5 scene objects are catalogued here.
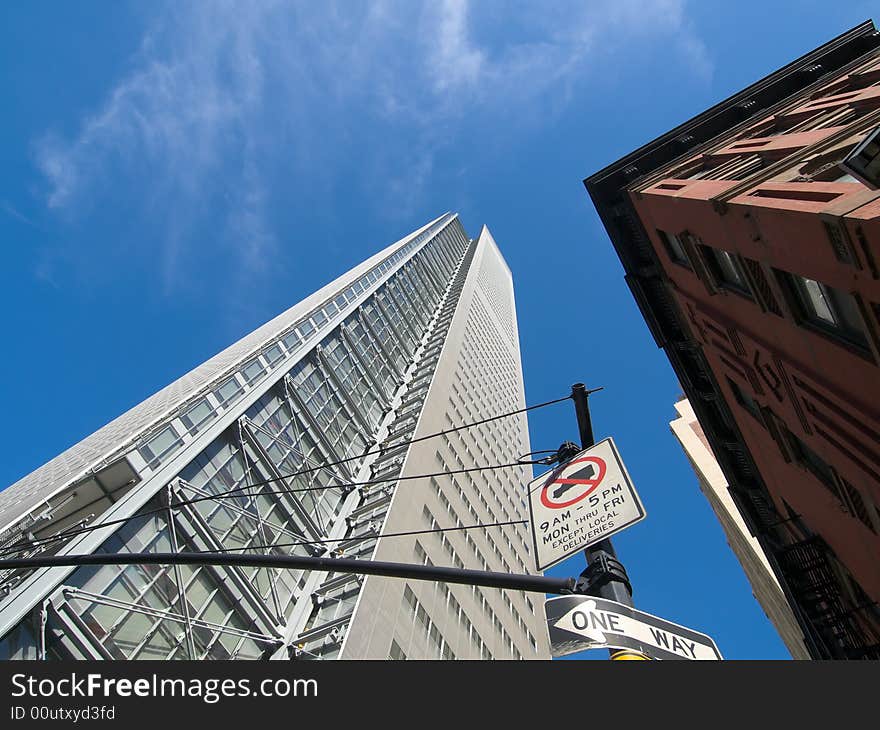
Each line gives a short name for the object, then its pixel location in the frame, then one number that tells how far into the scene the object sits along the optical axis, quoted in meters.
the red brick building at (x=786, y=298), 11.16
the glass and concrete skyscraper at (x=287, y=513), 16.77
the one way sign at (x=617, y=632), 4.79
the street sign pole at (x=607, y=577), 5.20
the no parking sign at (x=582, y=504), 6.21
